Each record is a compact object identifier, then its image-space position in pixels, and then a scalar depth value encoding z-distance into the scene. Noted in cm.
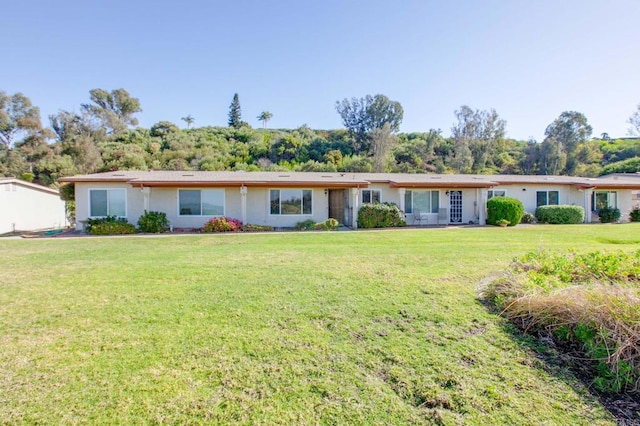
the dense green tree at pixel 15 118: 3672
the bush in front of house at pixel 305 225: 1586
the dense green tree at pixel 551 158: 4006
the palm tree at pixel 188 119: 5522
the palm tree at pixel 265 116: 5994
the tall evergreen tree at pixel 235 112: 6189
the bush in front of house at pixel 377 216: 1630
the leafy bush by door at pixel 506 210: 1691
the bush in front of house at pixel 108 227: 1432
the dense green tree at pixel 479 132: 4038
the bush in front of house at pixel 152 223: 1461
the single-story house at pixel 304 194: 1556
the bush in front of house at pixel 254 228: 1541
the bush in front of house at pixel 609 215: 1962
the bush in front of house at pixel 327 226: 1584
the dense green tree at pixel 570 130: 4312
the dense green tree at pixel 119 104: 5027
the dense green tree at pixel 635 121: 3884
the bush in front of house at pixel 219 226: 1498
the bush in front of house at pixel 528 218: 1874
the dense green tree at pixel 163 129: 4228
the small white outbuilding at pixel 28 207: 1575
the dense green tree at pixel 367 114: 4591
